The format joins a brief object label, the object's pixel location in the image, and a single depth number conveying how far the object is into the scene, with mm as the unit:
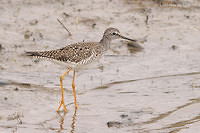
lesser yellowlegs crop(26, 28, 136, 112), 10102
